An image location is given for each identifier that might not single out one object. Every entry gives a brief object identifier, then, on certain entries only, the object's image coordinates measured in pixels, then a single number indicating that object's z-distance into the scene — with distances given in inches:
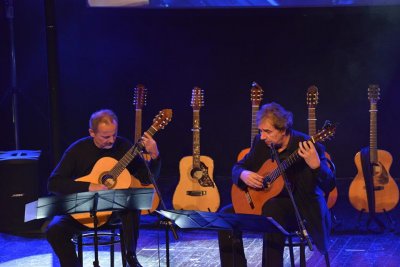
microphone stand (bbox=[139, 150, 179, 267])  358.0
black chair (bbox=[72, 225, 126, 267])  389.3
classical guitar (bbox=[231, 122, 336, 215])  365.3
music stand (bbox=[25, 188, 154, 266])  344.7
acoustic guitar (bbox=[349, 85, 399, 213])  499.9
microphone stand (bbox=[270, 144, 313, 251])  315.0
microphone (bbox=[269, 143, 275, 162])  335.7
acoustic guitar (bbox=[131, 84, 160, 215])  452.5
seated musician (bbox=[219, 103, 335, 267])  353.3
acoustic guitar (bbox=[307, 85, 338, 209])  479.1
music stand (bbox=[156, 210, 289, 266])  303.7
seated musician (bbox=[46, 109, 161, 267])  384.3
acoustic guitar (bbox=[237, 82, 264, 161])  490.4
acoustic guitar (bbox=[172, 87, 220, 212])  508.9
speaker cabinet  508.0
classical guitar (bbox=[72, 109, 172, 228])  389.3
